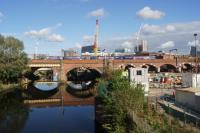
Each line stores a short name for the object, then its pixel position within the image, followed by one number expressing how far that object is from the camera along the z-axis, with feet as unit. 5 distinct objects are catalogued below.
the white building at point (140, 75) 116.86
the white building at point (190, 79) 126.40
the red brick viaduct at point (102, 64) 209.63
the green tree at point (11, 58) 173.50
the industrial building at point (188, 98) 83.11
